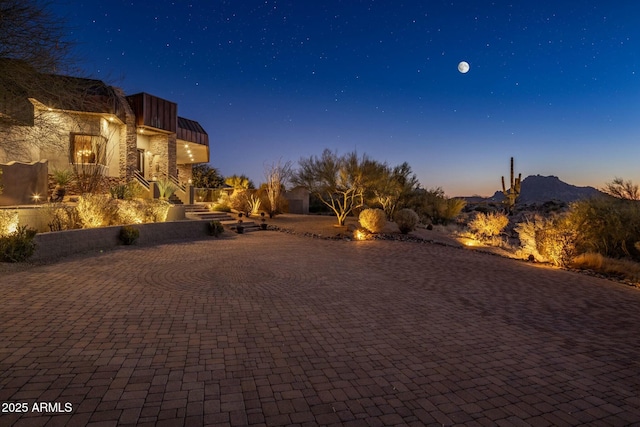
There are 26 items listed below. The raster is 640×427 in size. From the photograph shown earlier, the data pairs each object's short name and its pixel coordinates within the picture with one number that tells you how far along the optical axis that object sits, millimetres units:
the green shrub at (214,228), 14500
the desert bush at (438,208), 24859
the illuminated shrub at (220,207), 22192
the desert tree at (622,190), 13570
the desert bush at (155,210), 13734
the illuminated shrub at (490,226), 19500
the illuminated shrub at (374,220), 16719
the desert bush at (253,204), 22438
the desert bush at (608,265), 9572
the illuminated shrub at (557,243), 10695
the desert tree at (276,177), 22500
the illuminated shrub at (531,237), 12195
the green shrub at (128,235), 11117
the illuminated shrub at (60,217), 10539
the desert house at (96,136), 7961
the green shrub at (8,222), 8648
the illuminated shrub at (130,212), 12684
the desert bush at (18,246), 7695
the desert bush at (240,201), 22641
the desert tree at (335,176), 18859
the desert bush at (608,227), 11664
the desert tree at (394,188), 21594
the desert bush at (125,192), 15757
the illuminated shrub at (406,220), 16828
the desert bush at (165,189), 19125
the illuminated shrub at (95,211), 11281
